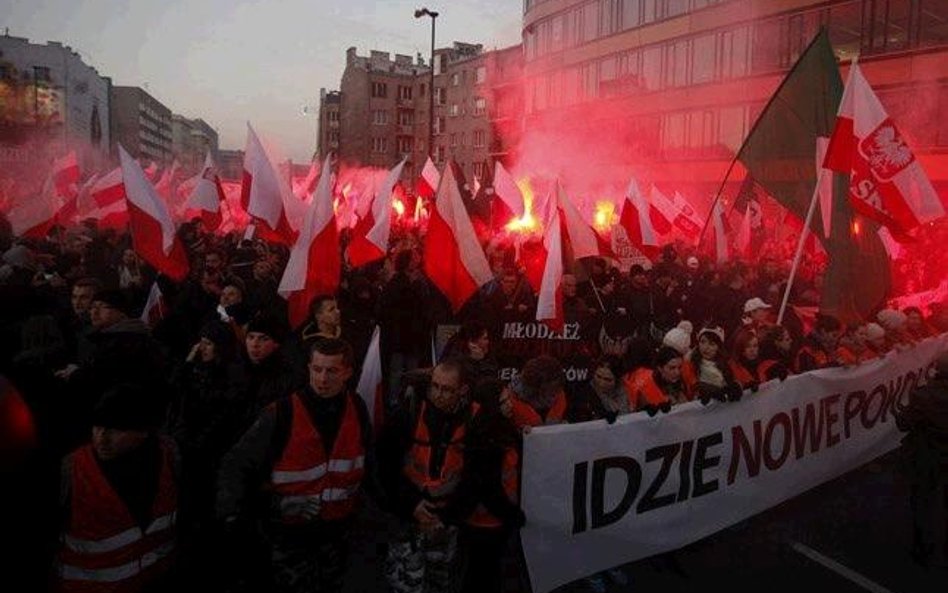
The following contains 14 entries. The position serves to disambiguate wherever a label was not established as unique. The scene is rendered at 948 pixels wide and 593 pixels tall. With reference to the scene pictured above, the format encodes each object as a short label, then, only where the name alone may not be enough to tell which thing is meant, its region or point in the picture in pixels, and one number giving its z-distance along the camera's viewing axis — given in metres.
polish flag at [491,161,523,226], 12.89
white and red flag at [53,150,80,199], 13.52
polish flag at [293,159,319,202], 16.31
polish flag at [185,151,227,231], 11.72
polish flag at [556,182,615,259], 8.96
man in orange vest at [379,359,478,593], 3.80
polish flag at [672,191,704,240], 14.98
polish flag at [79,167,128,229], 12.48
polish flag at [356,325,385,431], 4.68
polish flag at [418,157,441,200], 15.76
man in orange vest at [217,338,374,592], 3.45
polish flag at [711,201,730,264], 12.50
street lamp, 37.99
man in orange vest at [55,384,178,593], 2.85
